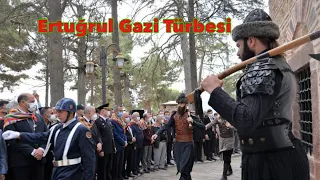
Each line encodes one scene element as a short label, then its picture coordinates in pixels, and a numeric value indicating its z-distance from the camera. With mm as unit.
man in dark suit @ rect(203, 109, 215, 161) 14586
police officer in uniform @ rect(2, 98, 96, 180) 4656
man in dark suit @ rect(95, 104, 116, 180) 8625
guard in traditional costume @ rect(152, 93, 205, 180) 7891
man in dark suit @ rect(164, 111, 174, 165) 13276
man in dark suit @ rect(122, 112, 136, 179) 10406
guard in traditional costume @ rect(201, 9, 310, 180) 2135
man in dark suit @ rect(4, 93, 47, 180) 5887
